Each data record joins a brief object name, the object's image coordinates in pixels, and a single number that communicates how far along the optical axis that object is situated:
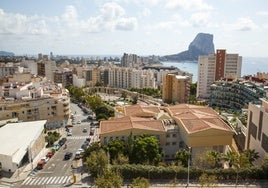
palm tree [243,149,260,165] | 34.83
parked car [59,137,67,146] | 48.81
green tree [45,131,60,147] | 48.38
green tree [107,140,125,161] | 36.78
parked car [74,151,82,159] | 41.31
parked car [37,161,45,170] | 38.11
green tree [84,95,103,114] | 72.28
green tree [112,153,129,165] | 34.14
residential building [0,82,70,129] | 56.34
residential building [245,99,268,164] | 34.28
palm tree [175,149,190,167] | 35.62
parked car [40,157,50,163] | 40.00
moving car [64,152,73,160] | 41.49
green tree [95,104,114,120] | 62.03
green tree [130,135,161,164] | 36.47
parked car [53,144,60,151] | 45.97
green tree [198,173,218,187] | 28.12
